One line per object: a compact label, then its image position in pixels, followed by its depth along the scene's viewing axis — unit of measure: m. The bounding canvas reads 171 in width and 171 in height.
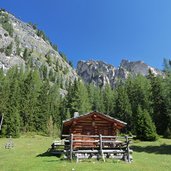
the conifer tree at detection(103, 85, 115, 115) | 63.39
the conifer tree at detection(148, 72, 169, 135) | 45.38
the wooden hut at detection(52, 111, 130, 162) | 20.77
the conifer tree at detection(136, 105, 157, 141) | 35.70
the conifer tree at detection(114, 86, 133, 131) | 52.20
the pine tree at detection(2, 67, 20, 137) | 40.82
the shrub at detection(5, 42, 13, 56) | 115.99
